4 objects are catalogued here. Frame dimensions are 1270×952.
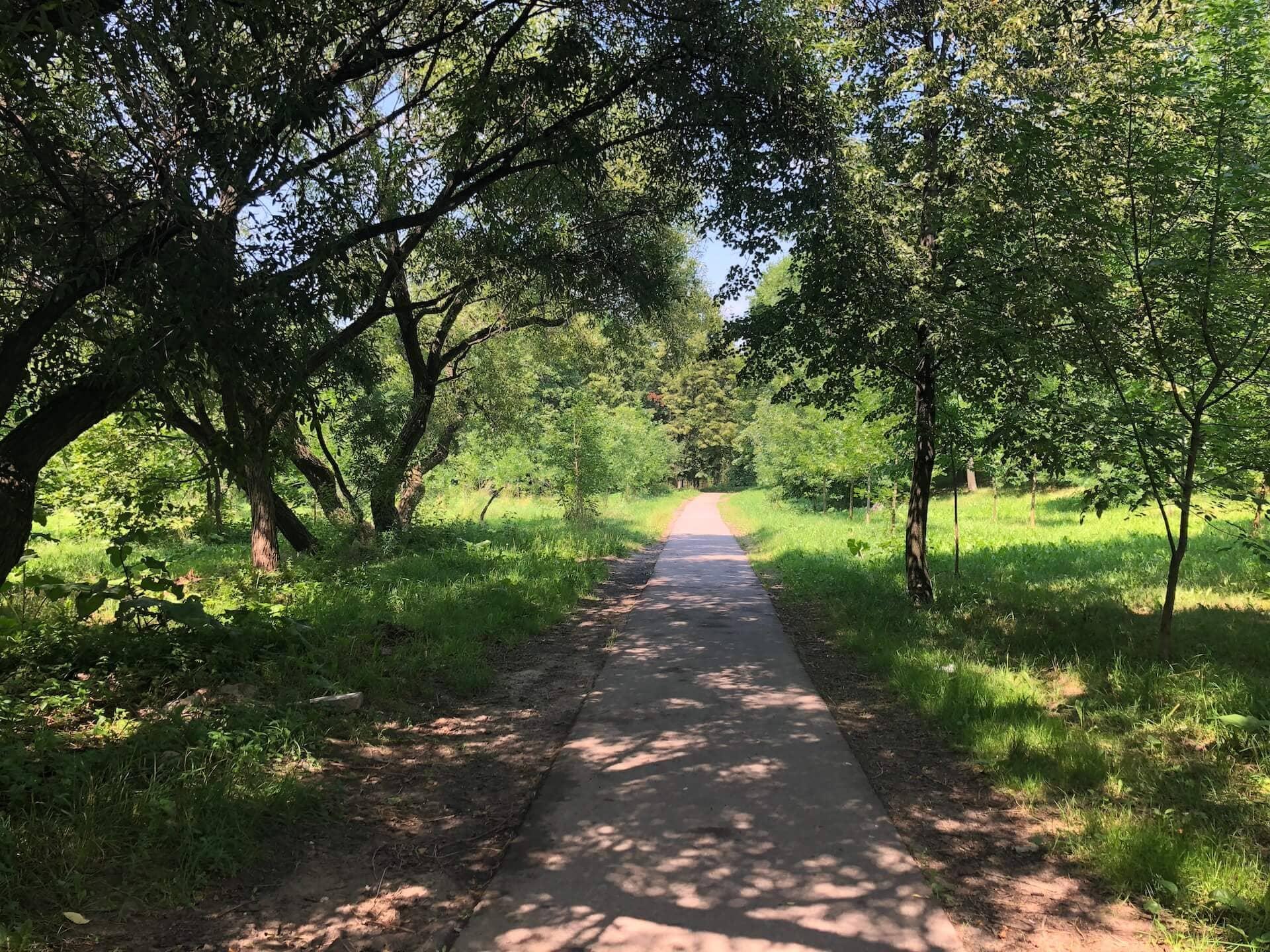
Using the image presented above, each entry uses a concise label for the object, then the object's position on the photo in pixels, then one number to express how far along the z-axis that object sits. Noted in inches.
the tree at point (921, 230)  286.0
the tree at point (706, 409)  2596.0
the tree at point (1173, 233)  212.4
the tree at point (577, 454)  770.8
